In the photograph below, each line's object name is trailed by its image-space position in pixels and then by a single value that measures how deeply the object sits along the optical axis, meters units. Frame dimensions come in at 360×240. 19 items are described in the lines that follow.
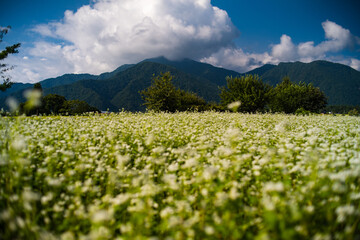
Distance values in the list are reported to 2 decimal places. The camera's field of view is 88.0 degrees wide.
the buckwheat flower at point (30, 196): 2.34
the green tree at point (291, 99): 41.72
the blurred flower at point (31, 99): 3.85
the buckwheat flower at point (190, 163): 3.64
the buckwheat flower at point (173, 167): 3.58
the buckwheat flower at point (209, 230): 2.10
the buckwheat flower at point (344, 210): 2.12
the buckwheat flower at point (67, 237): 2.17
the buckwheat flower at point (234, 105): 5.23
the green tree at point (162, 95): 27.80
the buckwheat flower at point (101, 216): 2.09
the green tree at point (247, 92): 33.84
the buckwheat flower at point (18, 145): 3.83
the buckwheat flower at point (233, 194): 2.56
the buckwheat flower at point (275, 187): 2.32
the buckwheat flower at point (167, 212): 2.66
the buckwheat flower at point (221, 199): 2.62
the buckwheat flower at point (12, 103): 4.15
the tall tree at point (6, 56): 26.20
